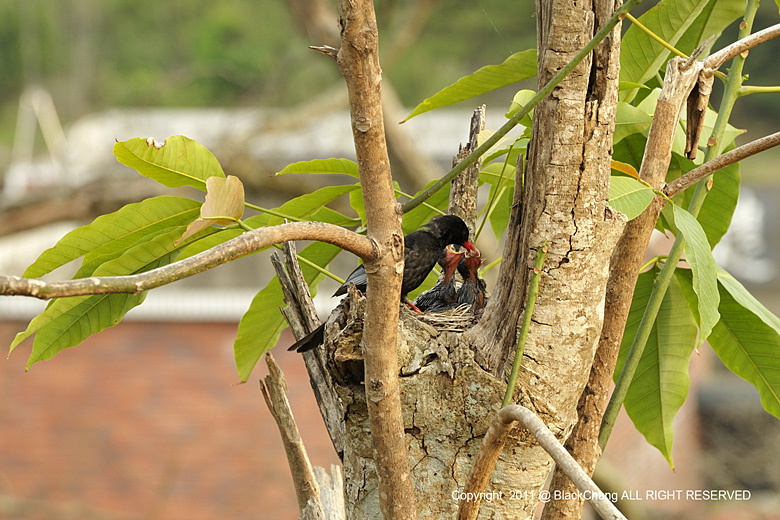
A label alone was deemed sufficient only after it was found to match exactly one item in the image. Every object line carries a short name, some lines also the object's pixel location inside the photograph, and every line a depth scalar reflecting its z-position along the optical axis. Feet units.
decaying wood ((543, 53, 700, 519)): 19.53
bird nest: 20.09
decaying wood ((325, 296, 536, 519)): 19.61
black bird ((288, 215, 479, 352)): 21.94
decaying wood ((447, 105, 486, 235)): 21.05
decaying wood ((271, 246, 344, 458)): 20.22
